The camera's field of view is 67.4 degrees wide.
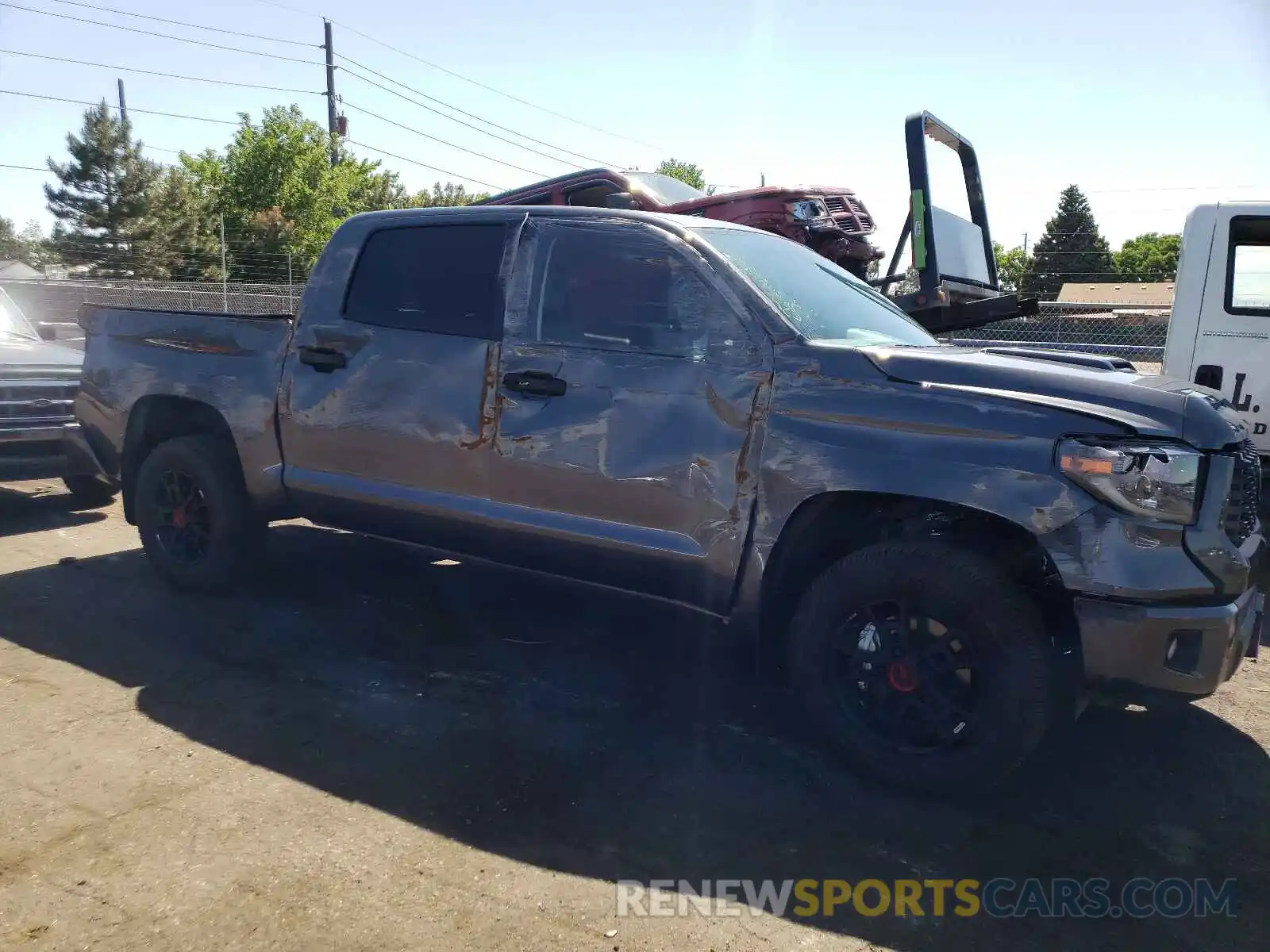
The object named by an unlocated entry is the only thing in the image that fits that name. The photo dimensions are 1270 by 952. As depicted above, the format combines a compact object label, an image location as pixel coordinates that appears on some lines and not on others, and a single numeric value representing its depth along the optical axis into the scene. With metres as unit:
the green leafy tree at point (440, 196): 81.06
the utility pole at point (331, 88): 38.81
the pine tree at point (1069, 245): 36.28
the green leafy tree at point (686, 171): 66.12
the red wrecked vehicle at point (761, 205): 8.83
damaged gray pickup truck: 2.79
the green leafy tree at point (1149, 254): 54.59
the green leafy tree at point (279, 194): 41.78
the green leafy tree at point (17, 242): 80.19
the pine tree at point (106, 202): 46.66
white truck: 6.29
